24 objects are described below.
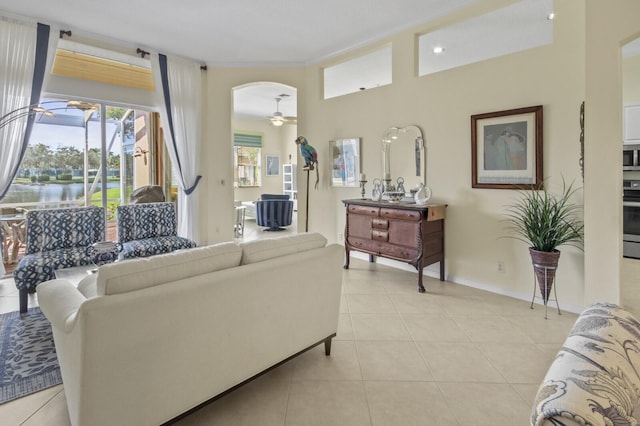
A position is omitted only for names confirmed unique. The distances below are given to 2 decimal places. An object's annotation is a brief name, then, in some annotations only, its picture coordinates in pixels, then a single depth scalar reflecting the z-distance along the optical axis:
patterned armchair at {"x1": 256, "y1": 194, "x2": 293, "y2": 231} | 7.89
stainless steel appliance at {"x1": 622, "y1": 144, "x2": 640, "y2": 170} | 4.80
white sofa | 1.34
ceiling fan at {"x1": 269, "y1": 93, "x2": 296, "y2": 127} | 7.76
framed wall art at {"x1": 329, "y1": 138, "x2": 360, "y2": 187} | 5.11
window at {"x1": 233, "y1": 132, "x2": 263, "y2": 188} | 10.11
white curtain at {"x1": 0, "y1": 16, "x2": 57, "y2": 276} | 3.95
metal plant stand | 2.99
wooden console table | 3.80
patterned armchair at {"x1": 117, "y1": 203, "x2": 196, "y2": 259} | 3.90
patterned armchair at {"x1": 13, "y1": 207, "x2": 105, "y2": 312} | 3.04
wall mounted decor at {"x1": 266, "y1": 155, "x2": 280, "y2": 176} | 10.66
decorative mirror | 4.31
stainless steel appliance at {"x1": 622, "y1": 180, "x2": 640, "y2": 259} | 4.77
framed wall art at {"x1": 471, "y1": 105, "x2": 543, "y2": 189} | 3.36
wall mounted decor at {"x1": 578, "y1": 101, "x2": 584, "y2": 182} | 2.97
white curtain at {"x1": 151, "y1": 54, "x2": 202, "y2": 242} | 5.28
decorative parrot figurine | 5.41
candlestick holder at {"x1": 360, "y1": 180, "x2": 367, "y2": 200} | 4.89
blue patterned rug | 2.07
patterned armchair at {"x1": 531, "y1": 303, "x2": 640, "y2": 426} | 0.61
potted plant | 3.01
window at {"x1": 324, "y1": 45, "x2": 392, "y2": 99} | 5.24
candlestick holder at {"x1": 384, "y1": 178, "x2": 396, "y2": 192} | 4.51
